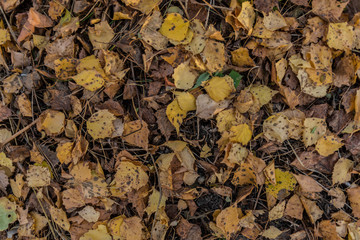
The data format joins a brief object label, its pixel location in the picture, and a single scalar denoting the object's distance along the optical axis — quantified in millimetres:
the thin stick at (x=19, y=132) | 1083
